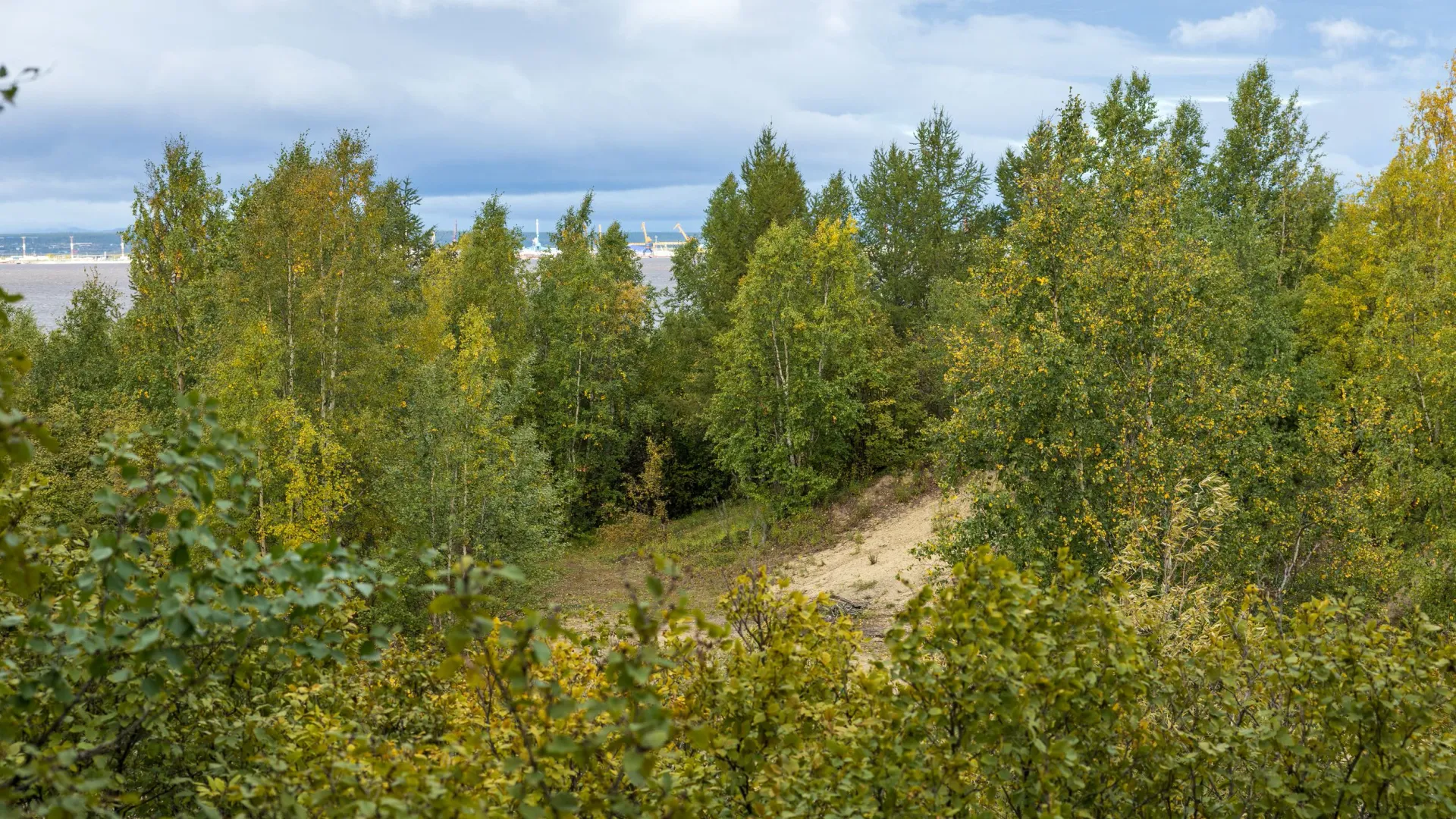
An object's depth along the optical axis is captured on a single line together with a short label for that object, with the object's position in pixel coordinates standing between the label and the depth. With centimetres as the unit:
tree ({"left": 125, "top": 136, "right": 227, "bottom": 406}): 3066
